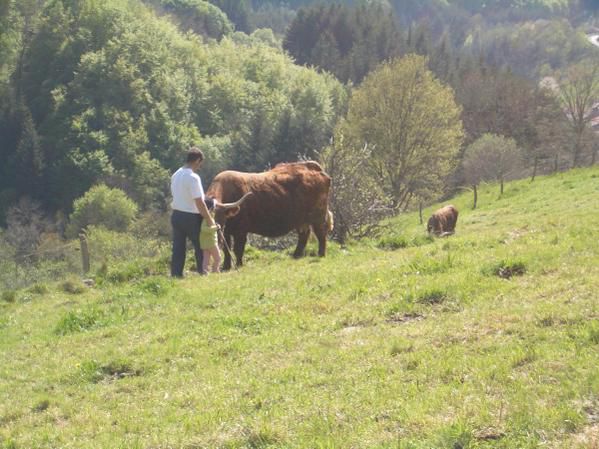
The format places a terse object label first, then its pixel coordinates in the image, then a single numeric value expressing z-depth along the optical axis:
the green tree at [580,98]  63.85
